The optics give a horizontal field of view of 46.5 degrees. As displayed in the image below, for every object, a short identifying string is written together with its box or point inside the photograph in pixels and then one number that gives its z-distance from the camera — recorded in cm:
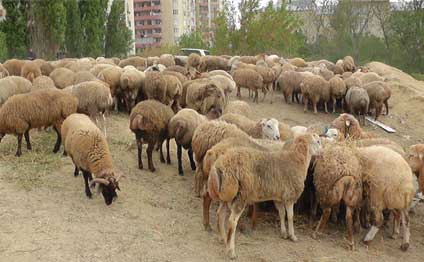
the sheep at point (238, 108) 1058
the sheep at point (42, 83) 1117
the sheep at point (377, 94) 1482
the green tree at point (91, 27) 3412
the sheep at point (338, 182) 663
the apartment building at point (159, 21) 7506
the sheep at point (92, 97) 1001
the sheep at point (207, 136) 755
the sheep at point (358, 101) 1431
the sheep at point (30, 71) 1370
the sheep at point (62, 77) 1227
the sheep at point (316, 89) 1518
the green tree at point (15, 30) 2844
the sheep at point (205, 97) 1108
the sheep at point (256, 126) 825
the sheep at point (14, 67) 1487
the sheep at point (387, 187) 657
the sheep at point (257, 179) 601
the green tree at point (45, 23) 2909
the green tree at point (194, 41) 4281
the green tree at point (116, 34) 3831
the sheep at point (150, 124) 862
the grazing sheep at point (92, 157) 716
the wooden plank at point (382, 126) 1466
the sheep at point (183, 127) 854
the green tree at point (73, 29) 3291
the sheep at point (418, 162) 738
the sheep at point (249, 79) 1573
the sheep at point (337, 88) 1516
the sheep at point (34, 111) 881
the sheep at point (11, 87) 1103
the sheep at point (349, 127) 903
